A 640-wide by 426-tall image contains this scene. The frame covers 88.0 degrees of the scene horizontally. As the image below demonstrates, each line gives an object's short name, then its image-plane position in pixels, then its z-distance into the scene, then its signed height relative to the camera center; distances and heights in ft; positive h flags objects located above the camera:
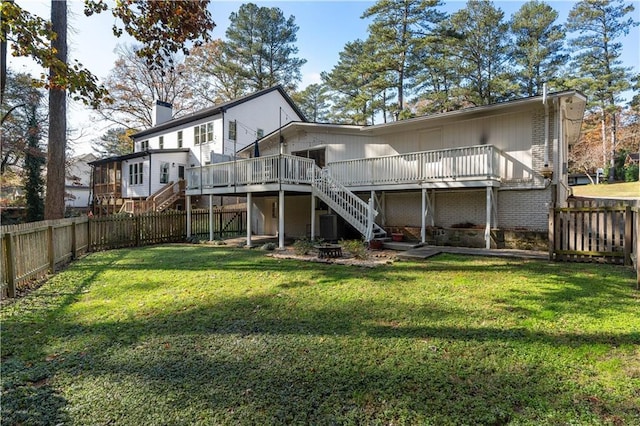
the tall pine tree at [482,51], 93.15 +45.91
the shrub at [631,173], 92.84 +10.37
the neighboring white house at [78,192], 139.51 +8.68
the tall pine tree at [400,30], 85.51 +47.79
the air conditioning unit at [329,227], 42.11 -2.07
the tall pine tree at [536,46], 94.89 +47.70
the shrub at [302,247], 33.95 -3.83
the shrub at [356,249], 29.60 -3.62
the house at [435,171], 35.96 +4.88
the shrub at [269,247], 38.32 -4.19
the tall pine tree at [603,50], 99.45 +49.43
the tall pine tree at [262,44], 109.09 +55.89
